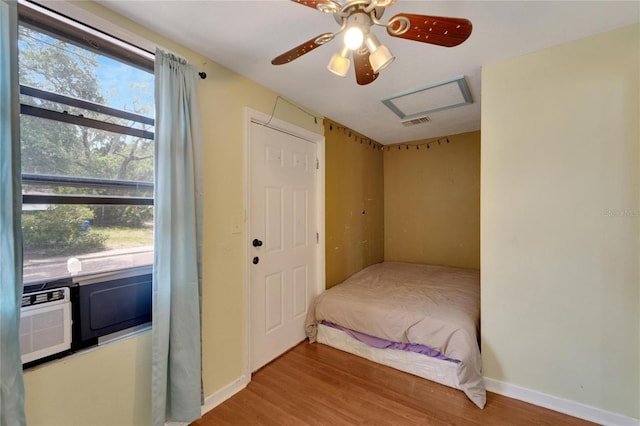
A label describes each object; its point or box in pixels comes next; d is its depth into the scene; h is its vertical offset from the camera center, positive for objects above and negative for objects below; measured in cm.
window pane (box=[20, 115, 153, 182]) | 121 +31
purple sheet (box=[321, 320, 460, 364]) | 213 -113
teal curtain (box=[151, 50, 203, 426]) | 149 -21
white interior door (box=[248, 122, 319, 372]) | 229 -26
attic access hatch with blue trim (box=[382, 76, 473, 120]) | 228 +104
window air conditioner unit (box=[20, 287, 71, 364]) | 117 -50
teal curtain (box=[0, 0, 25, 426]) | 104 -7
